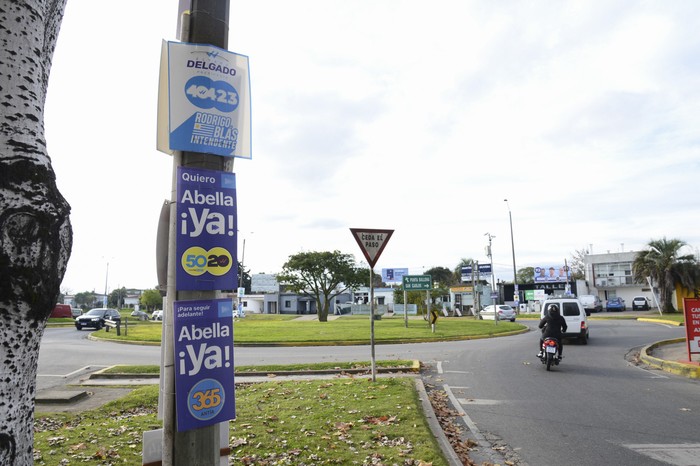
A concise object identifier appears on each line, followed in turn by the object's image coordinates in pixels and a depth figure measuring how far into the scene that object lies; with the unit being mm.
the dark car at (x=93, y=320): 33719
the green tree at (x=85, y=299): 126625
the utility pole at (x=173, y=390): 3379
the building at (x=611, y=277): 64875
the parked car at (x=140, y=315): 56312
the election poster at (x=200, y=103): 3631
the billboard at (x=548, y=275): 74625
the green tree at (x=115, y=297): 121738
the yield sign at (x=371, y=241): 10211
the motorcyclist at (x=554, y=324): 12500
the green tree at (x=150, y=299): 74625
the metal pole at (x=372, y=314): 10065
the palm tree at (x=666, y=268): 38531
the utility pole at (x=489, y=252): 39625
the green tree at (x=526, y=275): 104419
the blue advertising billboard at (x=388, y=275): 54206
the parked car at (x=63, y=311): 51591
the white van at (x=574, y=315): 18453
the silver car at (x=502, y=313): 43266
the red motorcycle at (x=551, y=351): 12250
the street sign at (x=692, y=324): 12391
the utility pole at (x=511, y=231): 46125
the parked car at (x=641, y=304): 53562
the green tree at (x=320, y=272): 44688
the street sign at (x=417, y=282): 29406
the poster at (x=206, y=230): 3451
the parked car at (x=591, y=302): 54344
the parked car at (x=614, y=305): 54750
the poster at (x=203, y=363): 3346
